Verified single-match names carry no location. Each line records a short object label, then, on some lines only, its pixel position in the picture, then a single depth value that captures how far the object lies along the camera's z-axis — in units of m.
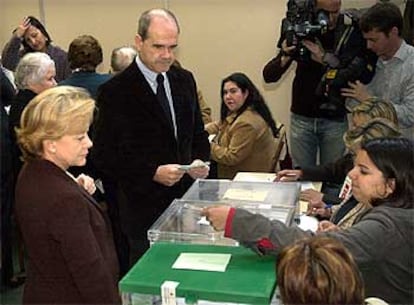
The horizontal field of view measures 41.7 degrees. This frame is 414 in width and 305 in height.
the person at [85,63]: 3.04
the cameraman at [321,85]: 3.14
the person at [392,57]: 2.80
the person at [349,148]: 2.07
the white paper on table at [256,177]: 2.76
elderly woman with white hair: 2.87
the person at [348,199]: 1.83
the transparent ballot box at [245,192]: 2.03
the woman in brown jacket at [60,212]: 1.45
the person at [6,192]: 2.80
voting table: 1.17
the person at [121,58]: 3.44
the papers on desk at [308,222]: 2.04
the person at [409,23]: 3.43
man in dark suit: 2.15
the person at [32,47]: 4.10
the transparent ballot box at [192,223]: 1.57
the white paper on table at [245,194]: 2.05
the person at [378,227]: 1.36
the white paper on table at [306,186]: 2.57
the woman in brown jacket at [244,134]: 3.12
